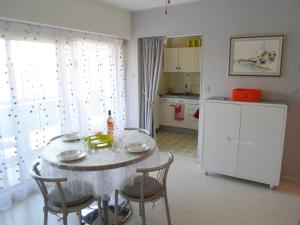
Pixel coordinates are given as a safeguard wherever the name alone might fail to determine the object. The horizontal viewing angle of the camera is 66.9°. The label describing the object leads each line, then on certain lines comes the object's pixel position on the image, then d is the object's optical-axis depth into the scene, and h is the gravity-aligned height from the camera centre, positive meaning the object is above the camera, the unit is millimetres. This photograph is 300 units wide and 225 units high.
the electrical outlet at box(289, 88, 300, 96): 3068 -234
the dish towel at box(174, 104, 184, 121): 5402 -880
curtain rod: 2512 +621
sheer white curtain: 2637 -201
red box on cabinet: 3096 -284
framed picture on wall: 3104 +262
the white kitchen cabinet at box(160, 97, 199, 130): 5270 -903
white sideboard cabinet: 2920 -872
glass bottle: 2502 -568
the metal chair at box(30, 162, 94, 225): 1868 -1071
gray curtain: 4117 +15
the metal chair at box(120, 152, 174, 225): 1967 -1058
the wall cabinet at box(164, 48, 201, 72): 5145 +347
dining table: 1900 -790
